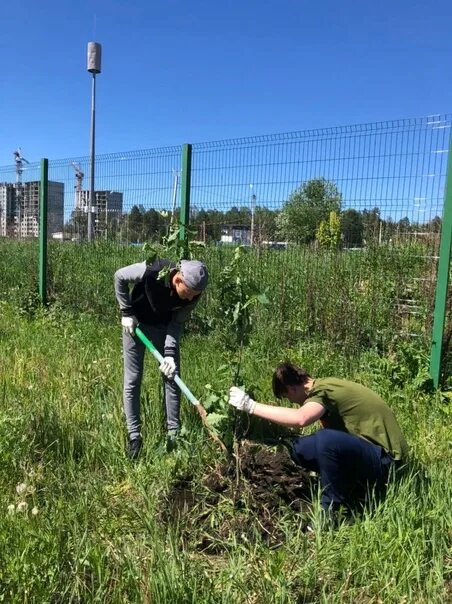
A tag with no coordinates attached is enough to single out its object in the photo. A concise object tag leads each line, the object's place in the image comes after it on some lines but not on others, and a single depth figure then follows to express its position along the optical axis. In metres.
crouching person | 2.90
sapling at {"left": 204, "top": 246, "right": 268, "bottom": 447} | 3.10
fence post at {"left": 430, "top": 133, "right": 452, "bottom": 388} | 4.73
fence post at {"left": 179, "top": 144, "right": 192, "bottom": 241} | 6.59
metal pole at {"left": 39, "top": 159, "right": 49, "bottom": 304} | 8.56
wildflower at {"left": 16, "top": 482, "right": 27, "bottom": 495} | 2.77
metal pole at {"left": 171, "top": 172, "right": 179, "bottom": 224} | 6.81
